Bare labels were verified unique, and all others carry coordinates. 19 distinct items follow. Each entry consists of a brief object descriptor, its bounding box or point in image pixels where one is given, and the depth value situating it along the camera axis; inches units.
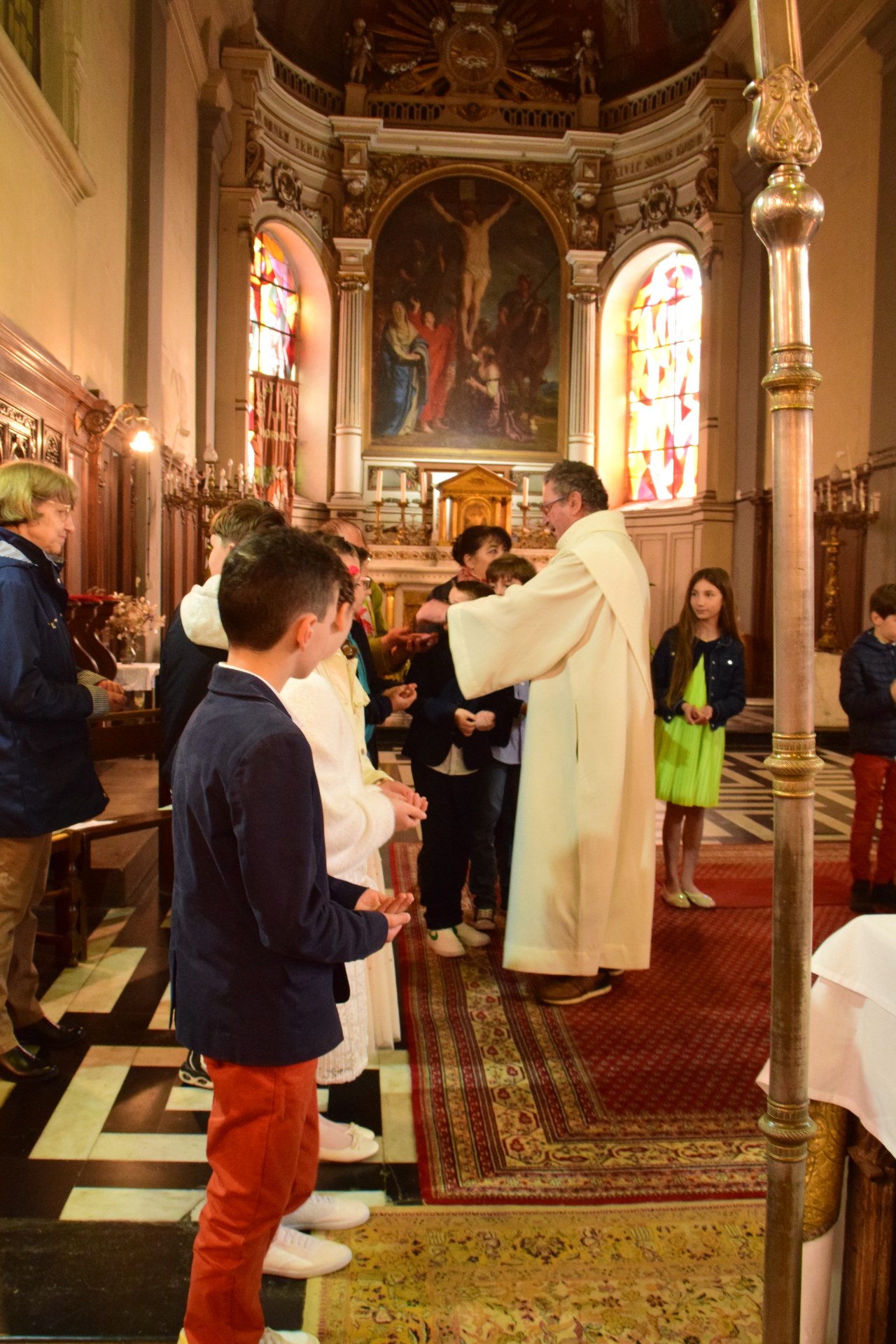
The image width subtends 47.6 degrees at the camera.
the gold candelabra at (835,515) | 395.5
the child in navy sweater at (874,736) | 183.6
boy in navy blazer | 61.3
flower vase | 317.1
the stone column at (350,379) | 597.0
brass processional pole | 52.4
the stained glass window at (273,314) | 575.8
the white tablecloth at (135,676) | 291.1
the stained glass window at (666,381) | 589.3
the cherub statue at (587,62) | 605.6
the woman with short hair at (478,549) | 164.6
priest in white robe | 137.0
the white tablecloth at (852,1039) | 58.8
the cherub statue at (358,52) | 589.9
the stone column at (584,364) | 609.0
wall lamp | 293.9
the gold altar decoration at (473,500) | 573.3
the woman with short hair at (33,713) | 105.3
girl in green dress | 179.5
